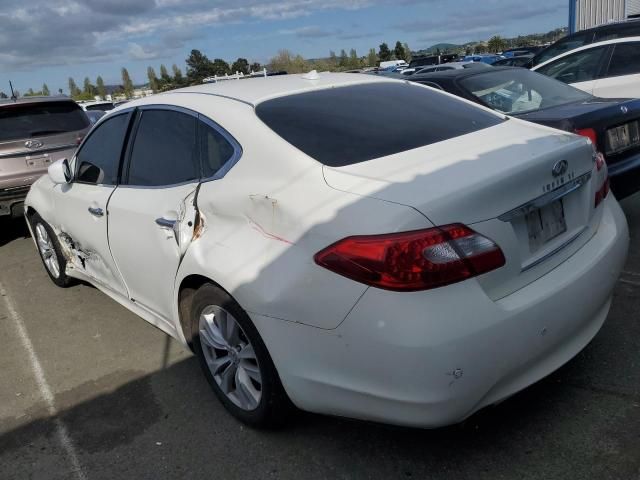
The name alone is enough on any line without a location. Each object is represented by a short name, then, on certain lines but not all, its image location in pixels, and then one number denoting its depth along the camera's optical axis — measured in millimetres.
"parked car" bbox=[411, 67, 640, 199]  4304
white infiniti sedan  2078
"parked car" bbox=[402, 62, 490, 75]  22500
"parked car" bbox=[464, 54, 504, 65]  33188
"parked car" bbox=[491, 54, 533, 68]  20134
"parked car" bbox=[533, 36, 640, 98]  6750
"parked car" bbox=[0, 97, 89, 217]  6389
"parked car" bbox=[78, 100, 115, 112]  26038
